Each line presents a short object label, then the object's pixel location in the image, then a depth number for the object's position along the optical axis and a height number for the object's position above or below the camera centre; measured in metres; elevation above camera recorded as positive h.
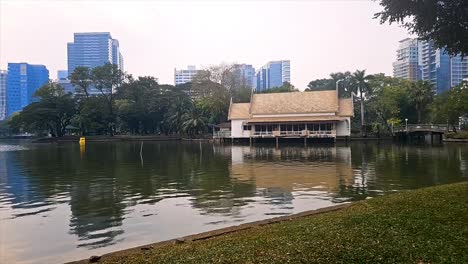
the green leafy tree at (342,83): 74.69 +8.91
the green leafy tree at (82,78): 82.88 +11.22
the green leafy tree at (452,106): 47.50 +2.59
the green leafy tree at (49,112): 78.06 +4.20
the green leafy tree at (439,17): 11.36 +3.13
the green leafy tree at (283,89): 80.50 +8.11
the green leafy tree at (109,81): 83.00 +10.74
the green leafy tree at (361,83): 66.25 +7.42
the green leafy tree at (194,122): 70.81 +1.67
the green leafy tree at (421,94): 61.72 +5.10
